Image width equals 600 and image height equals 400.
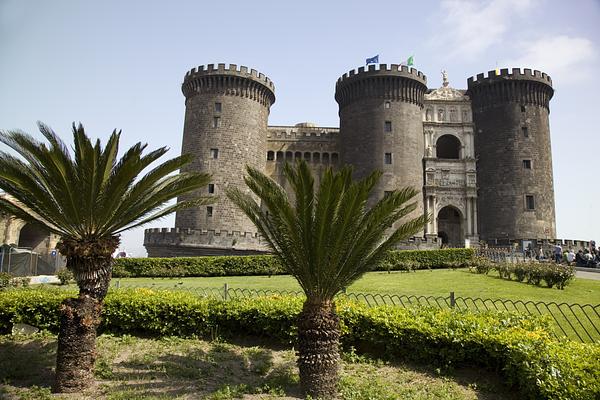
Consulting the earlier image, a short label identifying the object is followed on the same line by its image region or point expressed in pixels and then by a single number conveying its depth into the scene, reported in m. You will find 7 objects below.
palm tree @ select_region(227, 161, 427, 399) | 7.46
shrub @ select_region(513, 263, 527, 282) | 17.78
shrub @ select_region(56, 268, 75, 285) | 21.52
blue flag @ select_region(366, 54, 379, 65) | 37.36
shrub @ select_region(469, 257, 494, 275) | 21.14
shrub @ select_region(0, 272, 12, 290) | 17.68
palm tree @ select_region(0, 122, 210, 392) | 8.12
